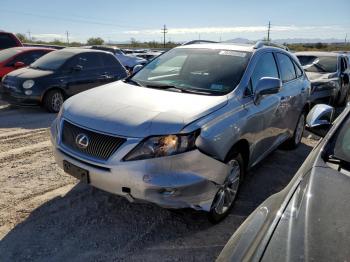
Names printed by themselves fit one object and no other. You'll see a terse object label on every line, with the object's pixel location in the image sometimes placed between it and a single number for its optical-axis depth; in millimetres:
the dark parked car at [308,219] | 1595
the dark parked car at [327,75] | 8734
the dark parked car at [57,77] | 7941
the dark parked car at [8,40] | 12188
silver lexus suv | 2992
